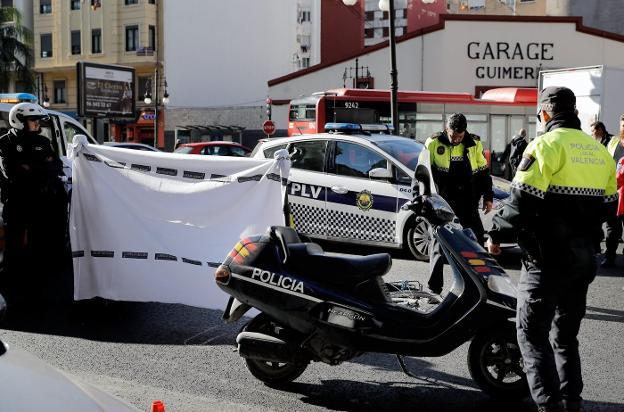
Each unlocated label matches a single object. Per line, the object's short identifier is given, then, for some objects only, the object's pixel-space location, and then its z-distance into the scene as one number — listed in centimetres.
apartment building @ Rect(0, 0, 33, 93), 5719
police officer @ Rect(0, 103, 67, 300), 754
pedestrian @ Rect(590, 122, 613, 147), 1172
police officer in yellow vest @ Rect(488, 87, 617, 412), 415
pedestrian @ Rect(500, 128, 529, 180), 1620
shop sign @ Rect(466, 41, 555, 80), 3600
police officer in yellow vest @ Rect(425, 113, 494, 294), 782
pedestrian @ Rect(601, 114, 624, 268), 977
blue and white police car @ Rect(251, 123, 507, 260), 976
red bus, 2522
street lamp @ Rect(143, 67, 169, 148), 4251
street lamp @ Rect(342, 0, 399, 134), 1794
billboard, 3353
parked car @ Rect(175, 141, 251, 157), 2430
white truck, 1698
